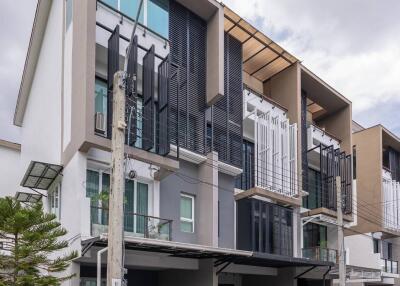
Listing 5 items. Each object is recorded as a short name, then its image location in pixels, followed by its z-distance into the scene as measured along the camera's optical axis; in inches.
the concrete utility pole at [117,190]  376.5
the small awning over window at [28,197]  888.4
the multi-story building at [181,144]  644.1
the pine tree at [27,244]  527.8
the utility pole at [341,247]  811.1
